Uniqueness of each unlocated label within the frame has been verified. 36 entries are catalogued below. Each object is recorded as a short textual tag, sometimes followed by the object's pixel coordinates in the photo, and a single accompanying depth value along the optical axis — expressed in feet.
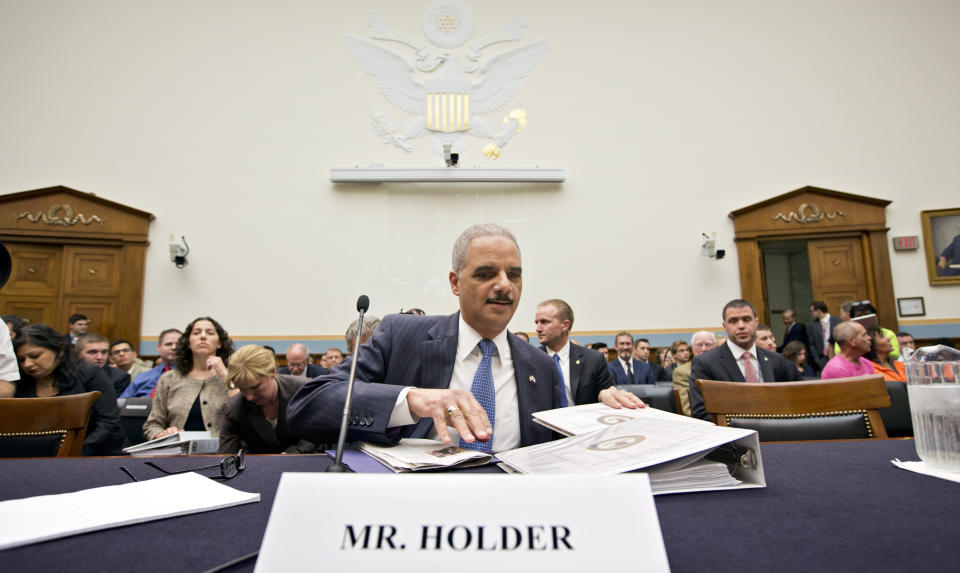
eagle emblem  24.04
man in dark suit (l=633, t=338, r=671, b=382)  20.54
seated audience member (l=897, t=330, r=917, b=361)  17.90
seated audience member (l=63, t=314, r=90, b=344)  19.27
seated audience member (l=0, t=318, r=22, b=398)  7.10
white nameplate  1.54
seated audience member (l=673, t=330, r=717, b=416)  11.29
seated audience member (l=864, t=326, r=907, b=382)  10.66
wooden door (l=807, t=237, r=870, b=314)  22.45
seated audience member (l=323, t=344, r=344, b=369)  18.48
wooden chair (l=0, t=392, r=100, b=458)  4.33
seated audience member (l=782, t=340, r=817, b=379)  16.53
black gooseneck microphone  2.66
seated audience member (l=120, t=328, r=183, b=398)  12.81
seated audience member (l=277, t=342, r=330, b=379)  15.90
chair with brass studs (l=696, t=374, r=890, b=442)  4.32
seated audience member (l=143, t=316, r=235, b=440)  9.03
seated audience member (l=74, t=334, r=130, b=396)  12.56
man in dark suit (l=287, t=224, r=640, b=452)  4.19
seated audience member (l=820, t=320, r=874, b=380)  9.68
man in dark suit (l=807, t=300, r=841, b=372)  20.84
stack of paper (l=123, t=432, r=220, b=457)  5.40
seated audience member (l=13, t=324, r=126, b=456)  7.22
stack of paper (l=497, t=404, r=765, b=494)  2.37
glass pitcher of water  2.65
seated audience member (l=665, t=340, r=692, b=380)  19.33
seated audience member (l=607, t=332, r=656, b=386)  18.84
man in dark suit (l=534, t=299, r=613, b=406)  8.68
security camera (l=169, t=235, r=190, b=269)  21.65
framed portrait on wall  21.91
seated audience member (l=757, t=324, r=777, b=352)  14.33
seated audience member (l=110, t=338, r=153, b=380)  17.10
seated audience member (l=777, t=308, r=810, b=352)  21.91
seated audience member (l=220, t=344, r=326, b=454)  7.24
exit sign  22.26
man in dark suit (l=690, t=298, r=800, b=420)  10.09
